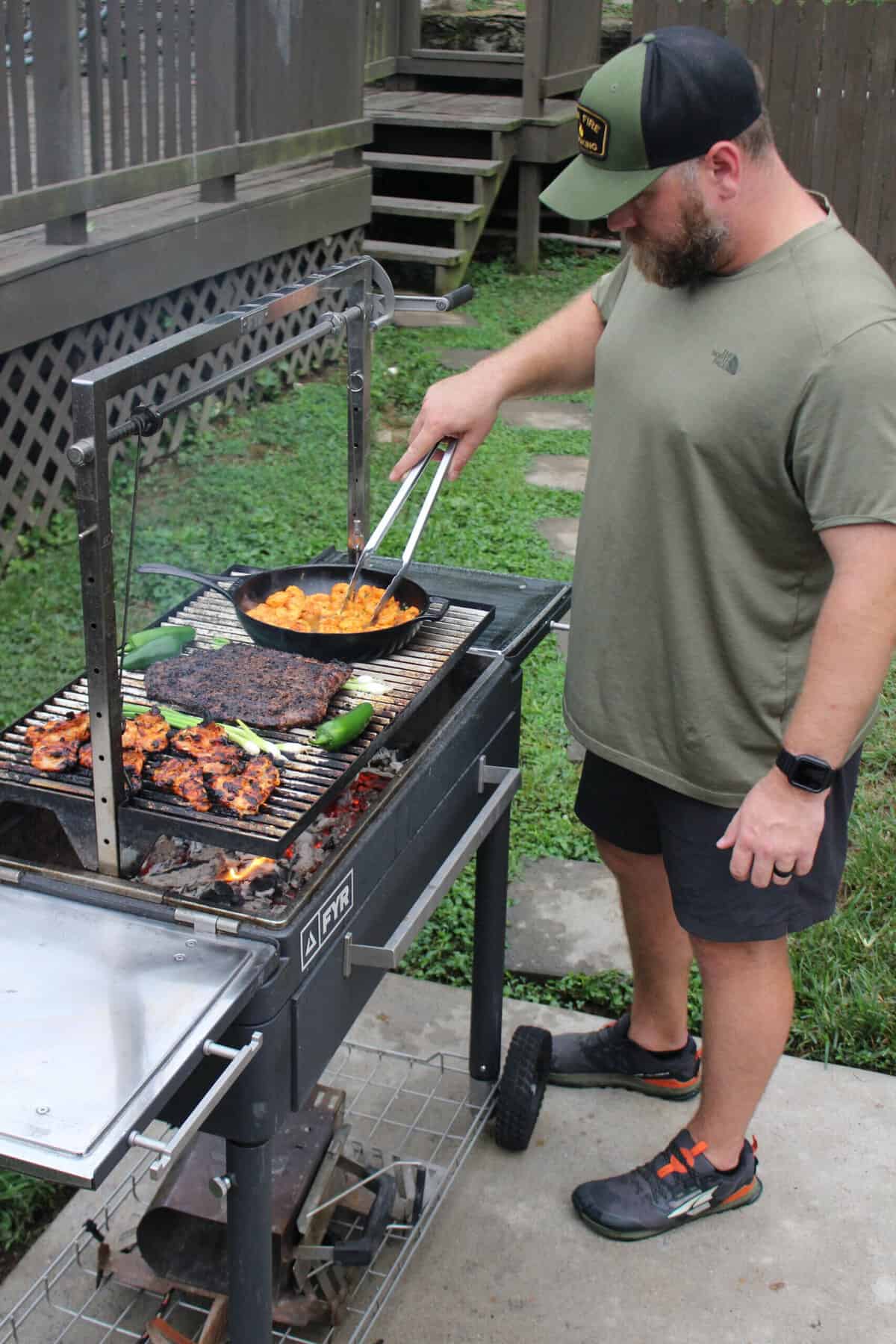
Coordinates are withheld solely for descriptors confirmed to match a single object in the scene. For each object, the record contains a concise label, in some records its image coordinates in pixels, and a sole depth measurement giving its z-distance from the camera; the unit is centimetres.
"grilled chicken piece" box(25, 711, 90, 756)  221
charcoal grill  164
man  220
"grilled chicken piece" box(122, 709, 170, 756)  220
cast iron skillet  254
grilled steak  230
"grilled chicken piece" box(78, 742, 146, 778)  212
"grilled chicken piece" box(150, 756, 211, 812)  206
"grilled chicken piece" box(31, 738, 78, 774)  213
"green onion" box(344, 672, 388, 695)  250
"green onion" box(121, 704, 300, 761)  225
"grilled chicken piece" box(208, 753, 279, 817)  205
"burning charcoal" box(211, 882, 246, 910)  211
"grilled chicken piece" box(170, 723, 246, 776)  215
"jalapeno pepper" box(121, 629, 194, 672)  253
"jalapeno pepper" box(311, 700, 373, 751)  227
